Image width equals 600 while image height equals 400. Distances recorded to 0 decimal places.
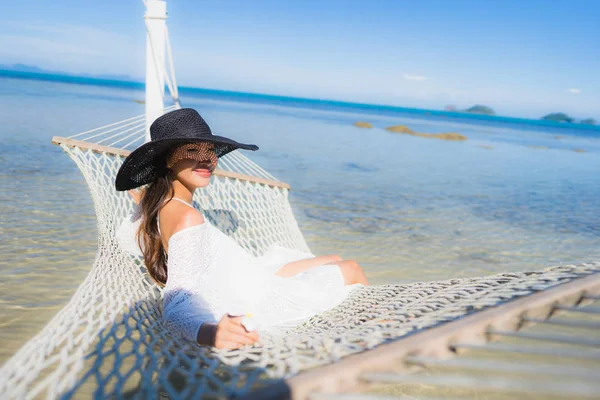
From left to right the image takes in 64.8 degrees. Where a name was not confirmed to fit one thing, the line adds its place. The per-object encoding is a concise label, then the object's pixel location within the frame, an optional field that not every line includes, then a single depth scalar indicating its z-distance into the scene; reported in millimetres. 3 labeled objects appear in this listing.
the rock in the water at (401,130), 19469
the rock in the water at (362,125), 20366
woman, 1499
